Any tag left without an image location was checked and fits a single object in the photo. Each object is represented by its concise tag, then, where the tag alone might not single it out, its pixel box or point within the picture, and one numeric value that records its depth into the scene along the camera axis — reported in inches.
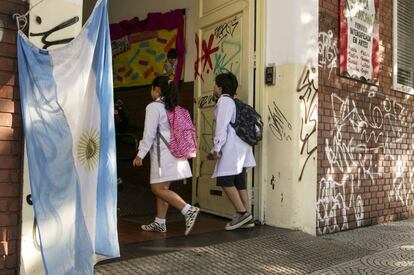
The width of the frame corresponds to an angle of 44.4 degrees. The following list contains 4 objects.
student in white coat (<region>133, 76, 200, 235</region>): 211.2
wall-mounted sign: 263.4
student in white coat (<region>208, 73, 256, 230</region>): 225.3
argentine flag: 140.6
